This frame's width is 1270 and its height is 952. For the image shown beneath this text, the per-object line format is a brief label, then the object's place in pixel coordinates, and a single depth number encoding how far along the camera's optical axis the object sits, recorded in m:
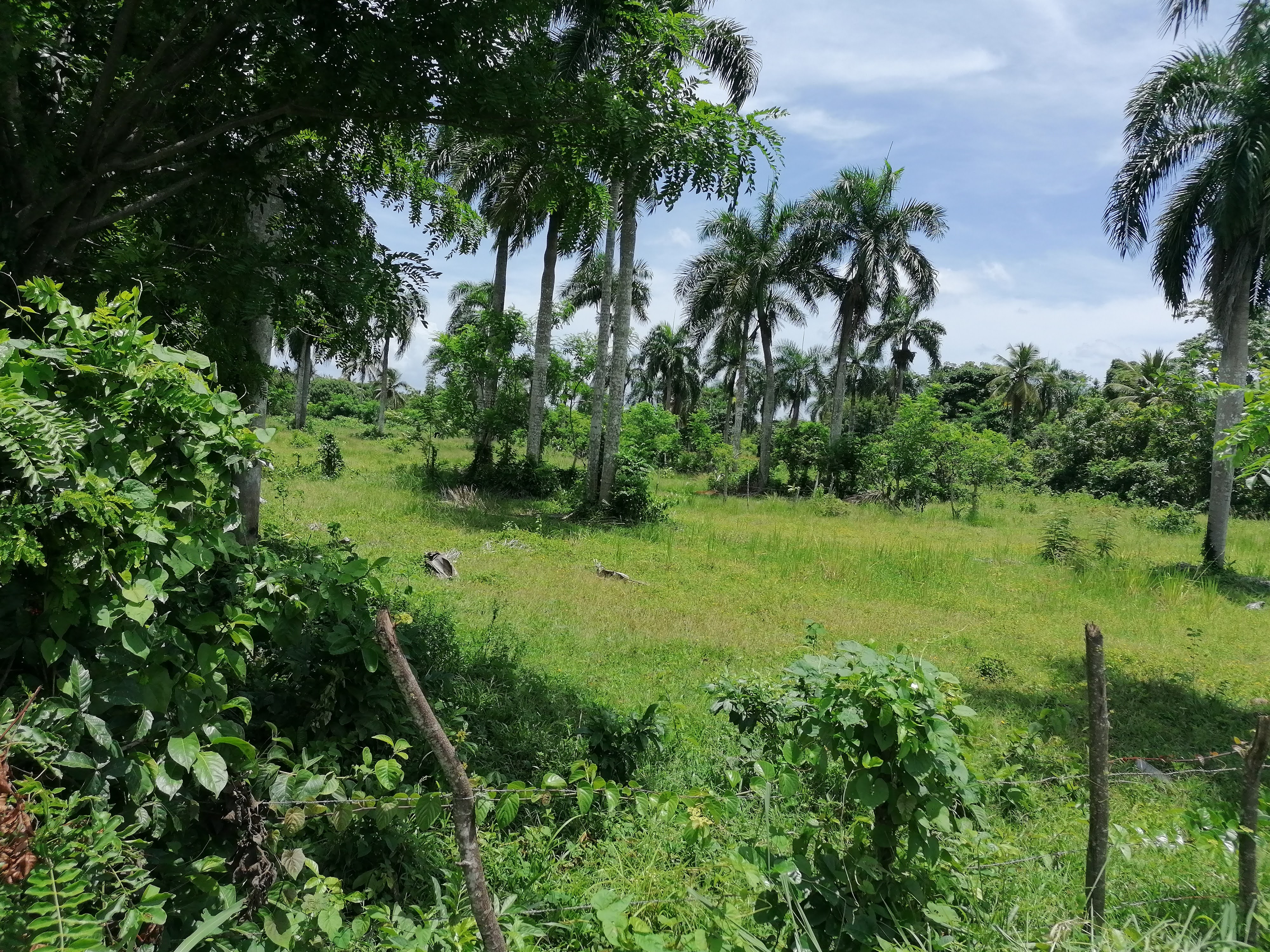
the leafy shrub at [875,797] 2.38
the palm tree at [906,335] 40.59
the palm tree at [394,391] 55.47
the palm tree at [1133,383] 31.77
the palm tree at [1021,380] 45.00
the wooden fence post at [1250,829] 2.51
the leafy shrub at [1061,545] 13.13
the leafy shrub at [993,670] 7.00
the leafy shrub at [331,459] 18.89
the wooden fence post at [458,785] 1.85
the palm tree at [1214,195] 11.23
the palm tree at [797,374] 49.81
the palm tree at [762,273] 24.69
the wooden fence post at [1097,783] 2.58
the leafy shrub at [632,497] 15.84
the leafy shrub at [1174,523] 19.33
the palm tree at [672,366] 49.03
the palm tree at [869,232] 24.00
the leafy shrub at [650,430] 29.75
